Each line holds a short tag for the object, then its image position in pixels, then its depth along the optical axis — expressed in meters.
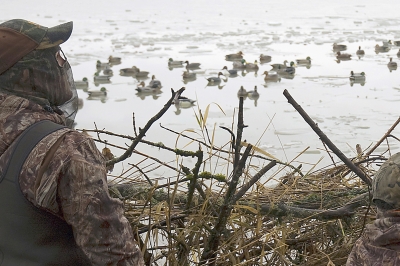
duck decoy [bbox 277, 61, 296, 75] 12.27
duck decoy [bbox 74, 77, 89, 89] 11.72
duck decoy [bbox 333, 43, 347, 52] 14.19
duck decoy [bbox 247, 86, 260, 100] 10.16
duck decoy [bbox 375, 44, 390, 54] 14.38
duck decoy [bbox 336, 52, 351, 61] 13.48
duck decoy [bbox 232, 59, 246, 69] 13.10
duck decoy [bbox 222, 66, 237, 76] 12.34
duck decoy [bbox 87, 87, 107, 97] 10.51
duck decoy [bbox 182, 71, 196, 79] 11.68
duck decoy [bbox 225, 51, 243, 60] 13.39
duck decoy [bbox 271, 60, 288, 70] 12.43
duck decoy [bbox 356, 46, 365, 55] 13.97
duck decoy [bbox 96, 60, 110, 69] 12.98
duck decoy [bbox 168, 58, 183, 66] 12.74
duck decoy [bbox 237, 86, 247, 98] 9.95
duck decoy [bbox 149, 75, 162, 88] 10.70
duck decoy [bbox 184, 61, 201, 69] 12.28
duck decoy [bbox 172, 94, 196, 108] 9.98
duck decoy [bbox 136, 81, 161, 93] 10.44
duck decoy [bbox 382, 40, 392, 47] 14.80
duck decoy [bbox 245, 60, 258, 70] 13.15
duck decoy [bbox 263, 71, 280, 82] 12.15
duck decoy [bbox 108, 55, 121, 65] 13.33
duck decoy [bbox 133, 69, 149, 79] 12.03
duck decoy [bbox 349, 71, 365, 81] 11.06
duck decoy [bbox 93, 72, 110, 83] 11.94
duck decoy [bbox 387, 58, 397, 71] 12.55
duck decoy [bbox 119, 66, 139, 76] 12.74
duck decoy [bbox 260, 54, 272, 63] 13.57
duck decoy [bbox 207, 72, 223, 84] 11.45
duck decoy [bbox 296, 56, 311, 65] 12.85
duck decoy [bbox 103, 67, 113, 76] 12.62
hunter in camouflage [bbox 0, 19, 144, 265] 1.72
